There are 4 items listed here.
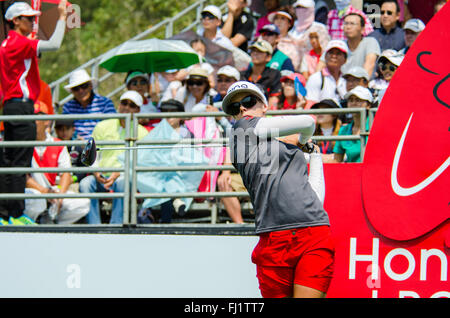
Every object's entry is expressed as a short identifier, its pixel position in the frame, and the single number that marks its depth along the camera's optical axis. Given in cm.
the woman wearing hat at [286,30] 1160
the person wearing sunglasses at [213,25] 1205
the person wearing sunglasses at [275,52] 1091
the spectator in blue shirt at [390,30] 1091
